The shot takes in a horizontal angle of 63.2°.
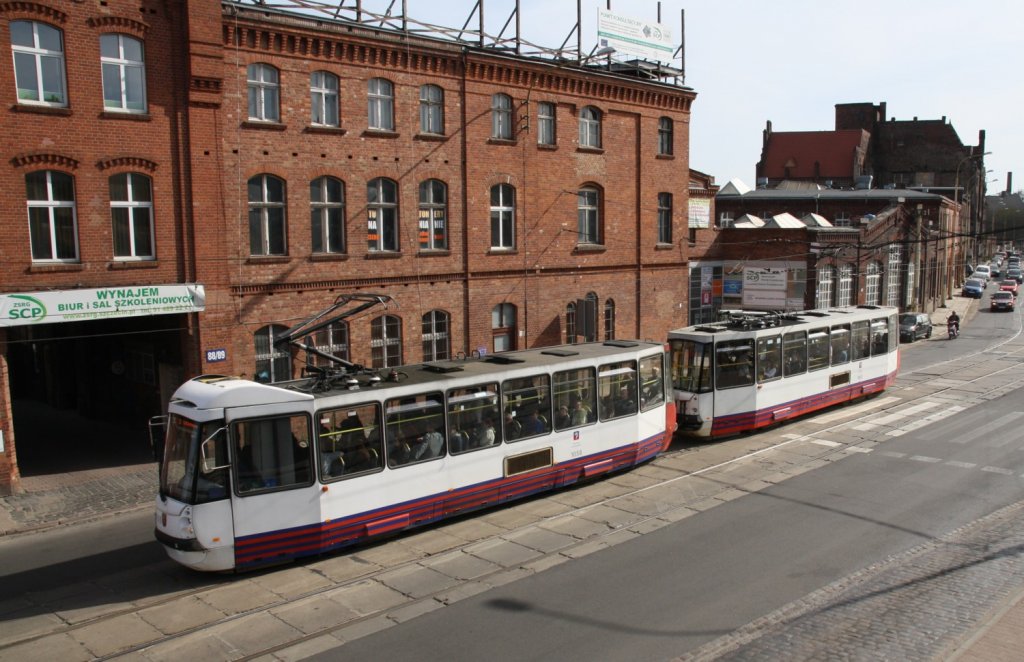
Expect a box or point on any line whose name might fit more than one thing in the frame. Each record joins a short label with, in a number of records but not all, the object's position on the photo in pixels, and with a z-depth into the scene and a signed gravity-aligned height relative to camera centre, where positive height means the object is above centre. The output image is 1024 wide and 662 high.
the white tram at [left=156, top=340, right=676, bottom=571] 11.86 -2.98
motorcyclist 46.69 -3.79
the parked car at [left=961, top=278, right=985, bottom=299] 74.38 -2.96
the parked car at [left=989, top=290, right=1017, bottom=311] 63.53 -3.60
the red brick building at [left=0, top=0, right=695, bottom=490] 17.77 +1.97
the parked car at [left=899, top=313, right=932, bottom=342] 45.03 -3.88
